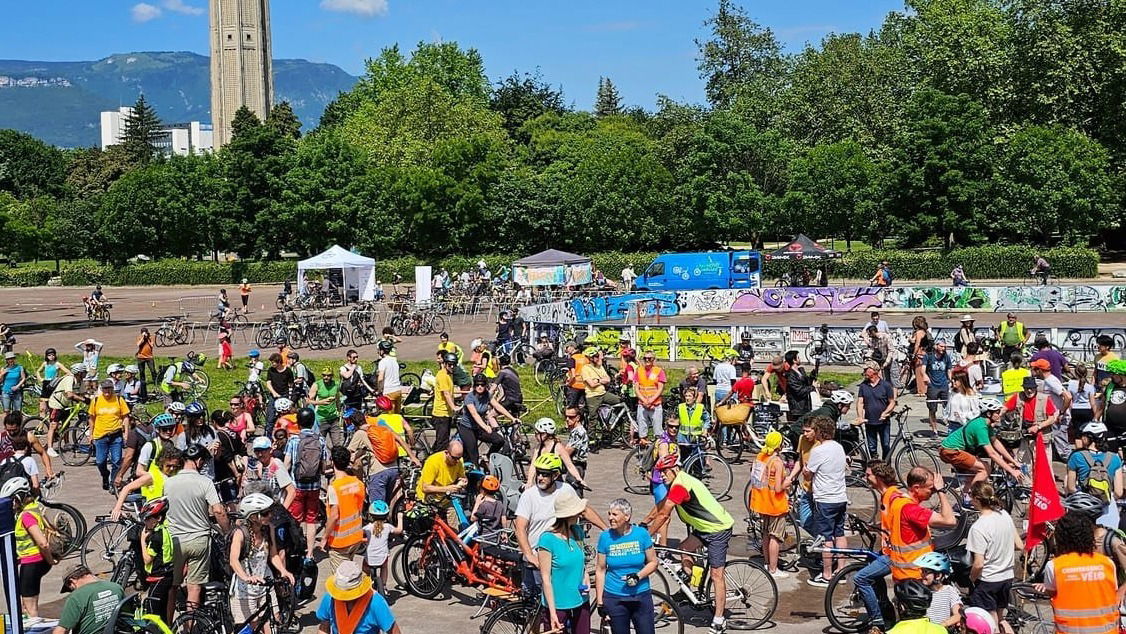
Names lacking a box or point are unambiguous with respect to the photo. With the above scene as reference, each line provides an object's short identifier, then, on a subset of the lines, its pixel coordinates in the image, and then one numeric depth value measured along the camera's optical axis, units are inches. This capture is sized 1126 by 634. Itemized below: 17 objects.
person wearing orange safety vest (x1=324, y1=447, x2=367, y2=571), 384.5
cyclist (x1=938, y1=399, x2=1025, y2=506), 460.8
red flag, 386.9
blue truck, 1819.6
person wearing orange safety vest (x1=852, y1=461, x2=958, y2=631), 340.5
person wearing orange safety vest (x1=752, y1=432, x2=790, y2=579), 420.5
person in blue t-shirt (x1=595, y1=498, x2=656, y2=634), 307.0
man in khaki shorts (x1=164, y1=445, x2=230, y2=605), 364.5
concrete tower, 6368.1
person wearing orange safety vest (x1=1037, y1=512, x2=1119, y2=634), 284.2
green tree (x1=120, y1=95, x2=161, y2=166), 4495.6
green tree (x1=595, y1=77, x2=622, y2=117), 4677.7
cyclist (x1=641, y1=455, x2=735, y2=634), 365.1
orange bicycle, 395.2
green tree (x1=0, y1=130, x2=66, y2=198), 4323.3
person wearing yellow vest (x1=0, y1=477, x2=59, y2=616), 354.0
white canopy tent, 1760.6
